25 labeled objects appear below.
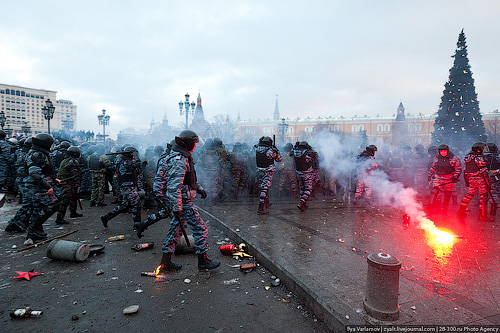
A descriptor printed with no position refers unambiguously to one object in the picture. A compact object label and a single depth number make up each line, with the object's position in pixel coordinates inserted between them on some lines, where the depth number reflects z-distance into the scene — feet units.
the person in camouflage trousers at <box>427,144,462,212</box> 25.20
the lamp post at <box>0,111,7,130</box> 82.96
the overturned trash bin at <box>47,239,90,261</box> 15.29
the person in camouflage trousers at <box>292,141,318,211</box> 27.94
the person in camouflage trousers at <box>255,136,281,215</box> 26.68
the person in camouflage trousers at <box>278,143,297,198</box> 35.76
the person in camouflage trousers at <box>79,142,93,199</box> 35.12
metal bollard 9.25
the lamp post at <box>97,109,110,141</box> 109.88
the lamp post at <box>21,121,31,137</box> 94.88
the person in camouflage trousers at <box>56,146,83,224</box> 23.65
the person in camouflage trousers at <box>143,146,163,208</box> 30.17
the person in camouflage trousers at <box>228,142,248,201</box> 34.68
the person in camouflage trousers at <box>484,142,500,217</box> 25.83
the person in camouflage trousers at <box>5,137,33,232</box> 19.51
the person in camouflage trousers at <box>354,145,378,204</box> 30.58
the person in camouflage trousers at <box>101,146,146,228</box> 22.09
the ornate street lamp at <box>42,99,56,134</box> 61.72
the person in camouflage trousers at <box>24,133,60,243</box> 18.67
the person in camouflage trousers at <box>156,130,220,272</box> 14.35
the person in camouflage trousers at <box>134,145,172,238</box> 16.40
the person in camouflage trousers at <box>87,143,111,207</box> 30.48
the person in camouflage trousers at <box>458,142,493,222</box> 23.79
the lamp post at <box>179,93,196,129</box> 75.61
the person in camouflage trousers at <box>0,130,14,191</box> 32.68
